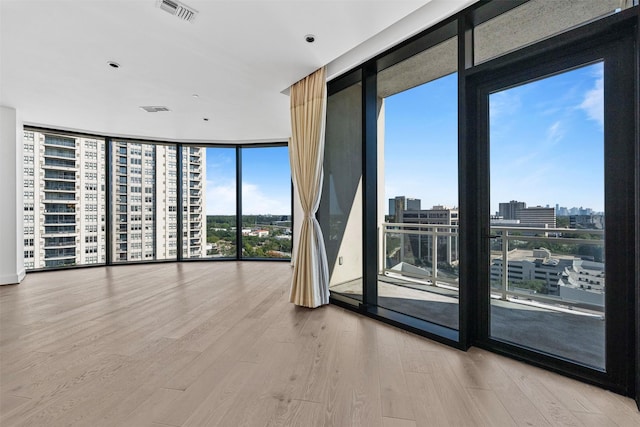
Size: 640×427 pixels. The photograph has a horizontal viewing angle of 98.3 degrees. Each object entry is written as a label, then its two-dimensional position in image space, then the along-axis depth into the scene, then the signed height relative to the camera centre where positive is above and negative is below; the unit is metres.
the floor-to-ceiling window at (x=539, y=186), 1.59 +0.21
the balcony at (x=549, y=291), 1.73 -0.52
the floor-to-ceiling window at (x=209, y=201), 6.17 +0.31
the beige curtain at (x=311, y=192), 3.07 +0.27
